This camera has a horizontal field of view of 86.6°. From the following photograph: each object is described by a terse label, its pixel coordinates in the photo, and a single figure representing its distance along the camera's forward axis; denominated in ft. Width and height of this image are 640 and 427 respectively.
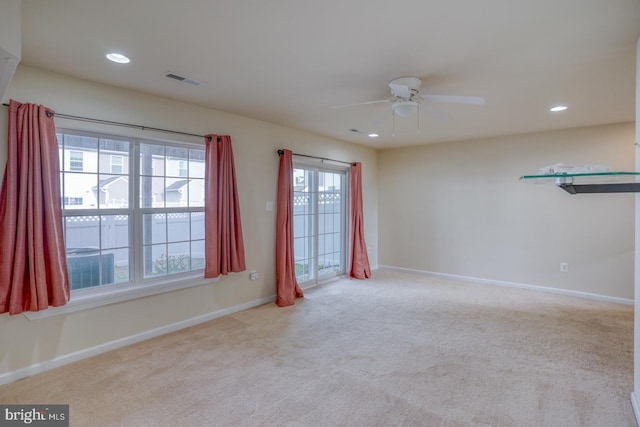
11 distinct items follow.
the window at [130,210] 10.02
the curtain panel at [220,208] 12.59
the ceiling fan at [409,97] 8.93
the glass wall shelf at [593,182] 6.11
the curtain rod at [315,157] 15.44
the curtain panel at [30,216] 8.36
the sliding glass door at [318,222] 17.31
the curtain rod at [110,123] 9.45
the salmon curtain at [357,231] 19.83
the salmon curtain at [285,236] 15.02
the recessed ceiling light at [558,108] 12.28
